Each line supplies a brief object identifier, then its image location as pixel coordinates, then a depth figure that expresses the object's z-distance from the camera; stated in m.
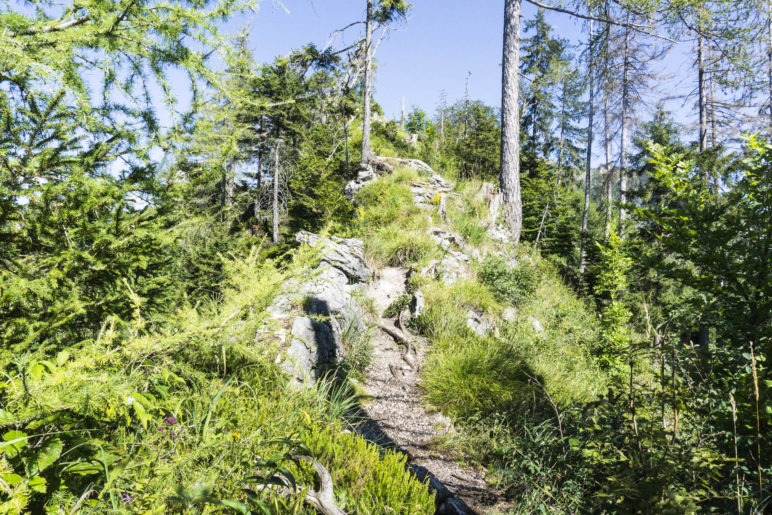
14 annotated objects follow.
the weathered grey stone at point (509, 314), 6.96
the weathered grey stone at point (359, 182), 11.70
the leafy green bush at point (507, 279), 7.50
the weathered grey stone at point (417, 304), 6.40
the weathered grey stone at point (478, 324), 6.20
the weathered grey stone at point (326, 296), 5.36
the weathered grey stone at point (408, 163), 12.28
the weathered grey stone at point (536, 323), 7.04
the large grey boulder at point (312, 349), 4.23
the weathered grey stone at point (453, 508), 2.73
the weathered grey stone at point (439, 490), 2.89
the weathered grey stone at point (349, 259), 6.60
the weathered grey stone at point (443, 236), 8.59
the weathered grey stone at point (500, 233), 9.26
